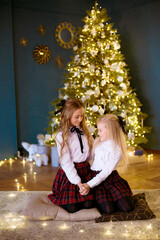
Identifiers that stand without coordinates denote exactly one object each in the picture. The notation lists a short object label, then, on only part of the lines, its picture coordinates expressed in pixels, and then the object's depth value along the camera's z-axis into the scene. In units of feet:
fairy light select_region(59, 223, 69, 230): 6.36
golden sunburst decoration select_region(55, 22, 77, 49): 18.11
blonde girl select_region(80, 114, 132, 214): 7.00
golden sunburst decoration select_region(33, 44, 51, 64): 17.41
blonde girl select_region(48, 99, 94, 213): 7.09
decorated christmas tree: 13.50
